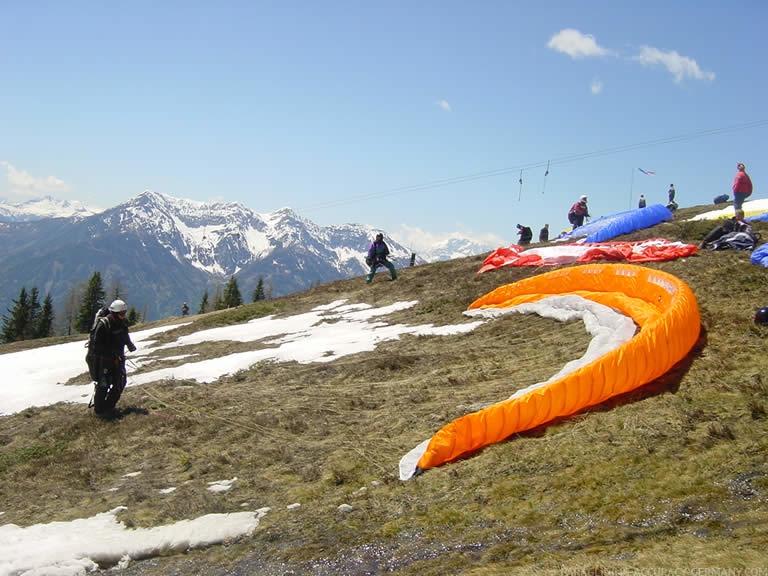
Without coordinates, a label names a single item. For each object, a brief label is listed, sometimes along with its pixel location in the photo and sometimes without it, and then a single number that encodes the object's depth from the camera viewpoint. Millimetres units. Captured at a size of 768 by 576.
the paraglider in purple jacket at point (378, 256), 28062
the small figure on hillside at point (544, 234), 40875
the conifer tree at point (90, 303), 81812
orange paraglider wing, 8273
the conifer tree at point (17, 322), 80938
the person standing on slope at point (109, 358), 13461
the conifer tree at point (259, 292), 109038
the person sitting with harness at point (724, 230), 19938
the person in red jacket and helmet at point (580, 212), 35344
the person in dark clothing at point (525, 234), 35688
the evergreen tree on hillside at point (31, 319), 83250
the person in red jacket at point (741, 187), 23062
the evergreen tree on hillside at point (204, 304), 113519
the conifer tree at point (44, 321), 85812
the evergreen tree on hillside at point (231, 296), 103069
